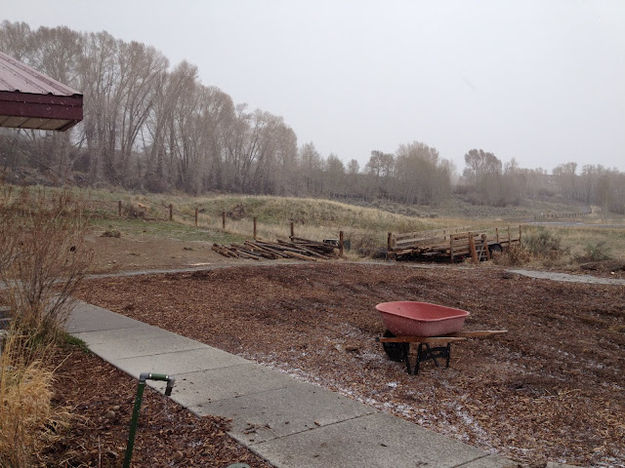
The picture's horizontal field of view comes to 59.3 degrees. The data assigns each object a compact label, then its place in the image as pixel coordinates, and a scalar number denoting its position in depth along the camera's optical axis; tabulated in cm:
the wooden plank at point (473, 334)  670
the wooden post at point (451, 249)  2277
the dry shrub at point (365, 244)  2577
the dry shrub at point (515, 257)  2094
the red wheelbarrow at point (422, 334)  642
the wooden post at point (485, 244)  2364
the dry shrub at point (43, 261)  591
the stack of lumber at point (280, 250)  2130
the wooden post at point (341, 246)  2281
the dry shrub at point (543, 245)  2271
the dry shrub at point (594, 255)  2043
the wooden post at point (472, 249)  2239
